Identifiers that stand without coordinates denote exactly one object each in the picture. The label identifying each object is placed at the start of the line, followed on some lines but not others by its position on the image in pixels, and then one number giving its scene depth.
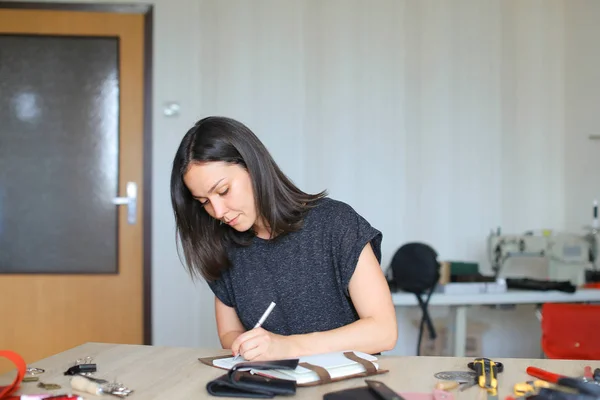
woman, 1.67
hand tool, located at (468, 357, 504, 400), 1.30
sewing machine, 3.48
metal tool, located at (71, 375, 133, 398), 1.32
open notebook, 1.35
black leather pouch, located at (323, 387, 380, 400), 1.23
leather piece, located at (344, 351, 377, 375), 1.41
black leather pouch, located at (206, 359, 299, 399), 1.28
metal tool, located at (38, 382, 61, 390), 1.37
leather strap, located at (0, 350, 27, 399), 1.31
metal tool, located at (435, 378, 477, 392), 1.32
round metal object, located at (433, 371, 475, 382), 1.38
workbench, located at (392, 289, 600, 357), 3.36
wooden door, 3.99
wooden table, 1.33
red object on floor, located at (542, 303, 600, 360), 2.57
